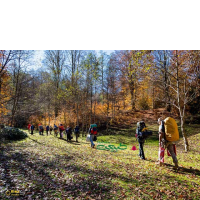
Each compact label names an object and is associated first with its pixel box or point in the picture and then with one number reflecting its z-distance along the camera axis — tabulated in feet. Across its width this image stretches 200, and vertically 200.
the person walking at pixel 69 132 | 50.23
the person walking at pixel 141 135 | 26.06
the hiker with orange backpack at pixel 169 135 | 19.99
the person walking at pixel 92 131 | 37.32
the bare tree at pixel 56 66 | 92.83
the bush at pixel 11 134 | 47.73
